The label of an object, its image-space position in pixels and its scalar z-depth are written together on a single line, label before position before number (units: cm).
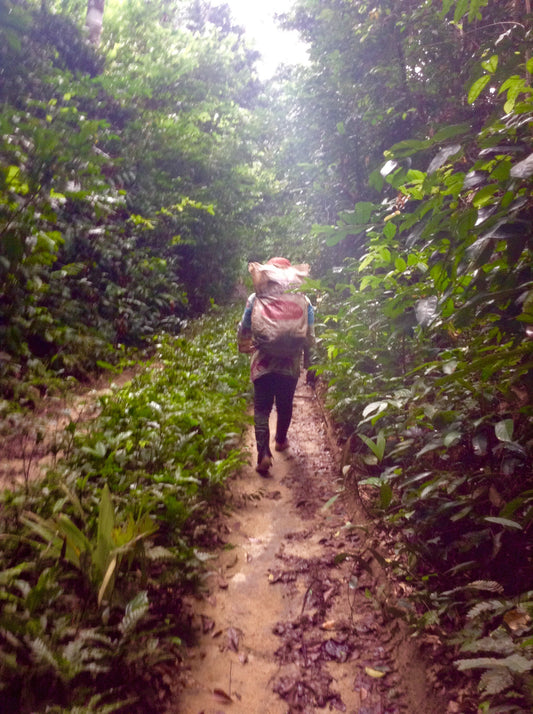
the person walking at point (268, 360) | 473
